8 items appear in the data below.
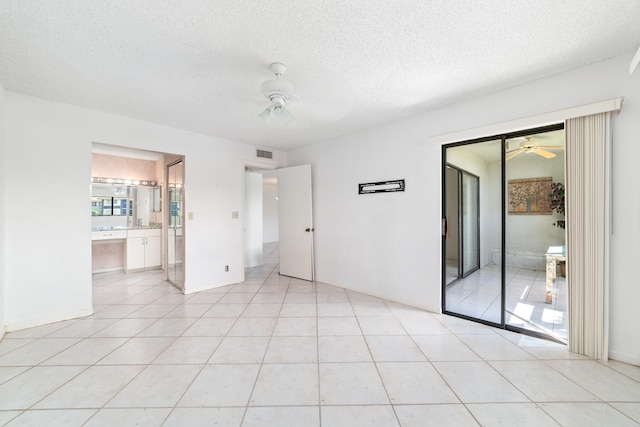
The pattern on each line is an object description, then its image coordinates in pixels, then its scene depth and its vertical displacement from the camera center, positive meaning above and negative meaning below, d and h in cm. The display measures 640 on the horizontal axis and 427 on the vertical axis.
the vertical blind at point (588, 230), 208 -15
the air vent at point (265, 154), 475 +110
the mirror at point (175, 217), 438 -9
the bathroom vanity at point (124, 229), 510 -35
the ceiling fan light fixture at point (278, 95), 213 +103
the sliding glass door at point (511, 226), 268 -17
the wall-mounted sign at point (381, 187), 345 +36
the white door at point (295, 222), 460 -19
